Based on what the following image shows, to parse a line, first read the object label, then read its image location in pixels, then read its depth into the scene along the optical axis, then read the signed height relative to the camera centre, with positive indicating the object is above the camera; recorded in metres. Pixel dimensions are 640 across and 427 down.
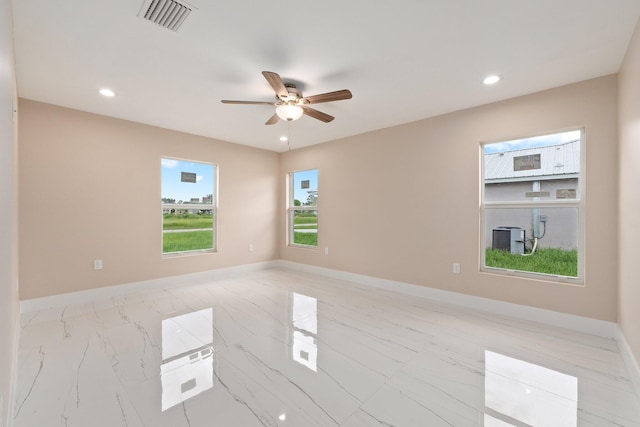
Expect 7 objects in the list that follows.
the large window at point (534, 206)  2.96 +0.10
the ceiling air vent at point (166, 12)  1.79 +1.39
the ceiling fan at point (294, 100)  2.53 +1.15
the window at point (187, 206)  4.55 +0.12
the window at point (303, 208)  5.56 +0.12
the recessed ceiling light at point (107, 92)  3.03 +1.38
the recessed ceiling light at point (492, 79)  2.70 +1.38
